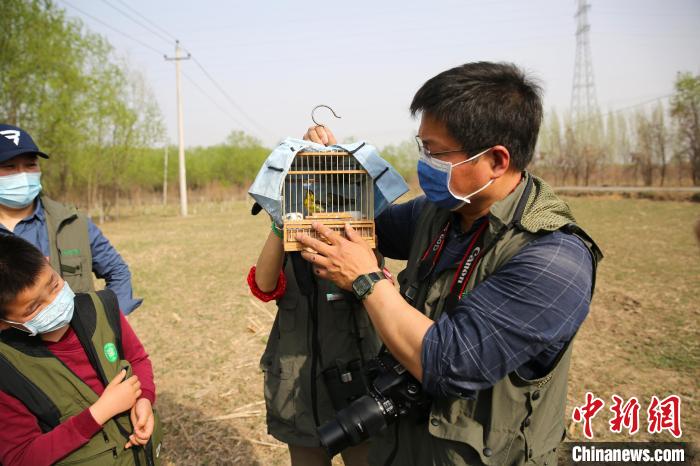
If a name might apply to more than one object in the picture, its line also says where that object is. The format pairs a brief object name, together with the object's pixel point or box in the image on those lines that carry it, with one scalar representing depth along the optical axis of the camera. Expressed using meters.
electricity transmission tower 55.45
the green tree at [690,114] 34.81
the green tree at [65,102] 20.98
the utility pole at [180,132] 32.09
